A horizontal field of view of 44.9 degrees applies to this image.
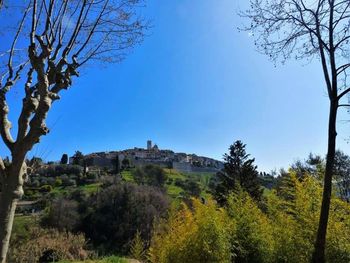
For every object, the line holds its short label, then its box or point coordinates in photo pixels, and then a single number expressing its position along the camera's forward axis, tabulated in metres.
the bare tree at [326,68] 6.85
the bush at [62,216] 37.78
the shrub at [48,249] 15.21
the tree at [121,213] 36.41
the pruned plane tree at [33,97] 5.29
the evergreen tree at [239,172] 31.05
